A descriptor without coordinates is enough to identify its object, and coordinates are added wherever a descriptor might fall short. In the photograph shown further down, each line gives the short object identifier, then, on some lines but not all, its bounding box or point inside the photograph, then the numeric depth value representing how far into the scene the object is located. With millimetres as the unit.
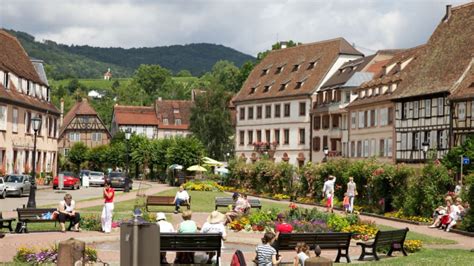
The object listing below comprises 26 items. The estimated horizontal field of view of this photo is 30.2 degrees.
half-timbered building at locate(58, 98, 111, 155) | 130250
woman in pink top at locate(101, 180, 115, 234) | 28531
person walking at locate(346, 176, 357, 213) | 41469
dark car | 69750
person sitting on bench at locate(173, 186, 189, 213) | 39969
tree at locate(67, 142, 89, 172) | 112375
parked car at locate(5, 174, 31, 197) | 52469
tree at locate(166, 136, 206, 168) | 81750
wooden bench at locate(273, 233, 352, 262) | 20953
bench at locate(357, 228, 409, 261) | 22359
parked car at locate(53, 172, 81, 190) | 66681
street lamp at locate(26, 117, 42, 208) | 36531
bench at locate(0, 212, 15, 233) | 27266
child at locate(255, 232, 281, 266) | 18297
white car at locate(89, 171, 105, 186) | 76812
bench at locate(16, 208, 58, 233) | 28172
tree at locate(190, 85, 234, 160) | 110062
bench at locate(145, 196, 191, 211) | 41281
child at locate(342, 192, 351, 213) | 42012
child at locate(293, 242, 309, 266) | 18305
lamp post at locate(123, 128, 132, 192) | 62562
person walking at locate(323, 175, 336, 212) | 42019
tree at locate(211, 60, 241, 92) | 149250
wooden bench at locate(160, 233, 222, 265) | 19500
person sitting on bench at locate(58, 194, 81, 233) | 28328
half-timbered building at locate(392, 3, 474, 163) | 62219
